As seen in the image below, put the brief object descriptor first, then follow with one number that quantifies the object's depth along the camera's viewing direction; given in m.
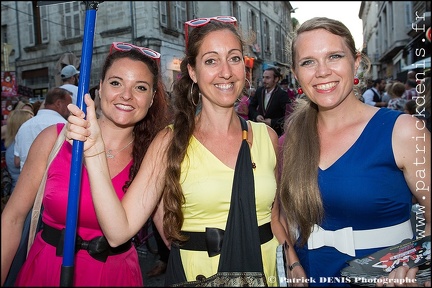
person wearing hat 6.20
